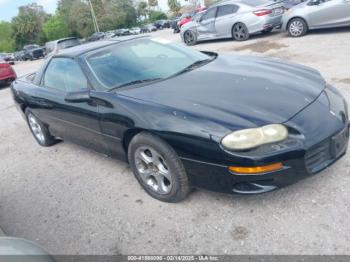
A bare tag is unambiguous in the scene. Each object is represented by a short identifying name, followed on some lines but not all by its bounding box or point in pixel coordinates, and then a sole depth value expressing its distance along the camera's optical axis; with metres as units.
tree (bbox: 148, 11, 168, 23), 67.06
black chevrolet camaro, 2.45
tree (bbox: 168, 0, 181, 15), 67.40
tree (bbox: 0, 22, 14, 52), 58.38
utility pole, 53.83
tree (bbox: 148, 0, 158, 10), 73.56
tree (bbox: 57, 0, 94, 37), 57.44
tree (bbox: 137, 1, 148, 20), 67.55
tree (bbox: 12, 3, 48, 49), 55.97
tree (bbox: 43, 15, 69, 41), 57.78
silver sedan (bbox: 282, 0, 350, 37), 9.09
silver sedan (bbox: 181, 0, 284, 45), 10.91
